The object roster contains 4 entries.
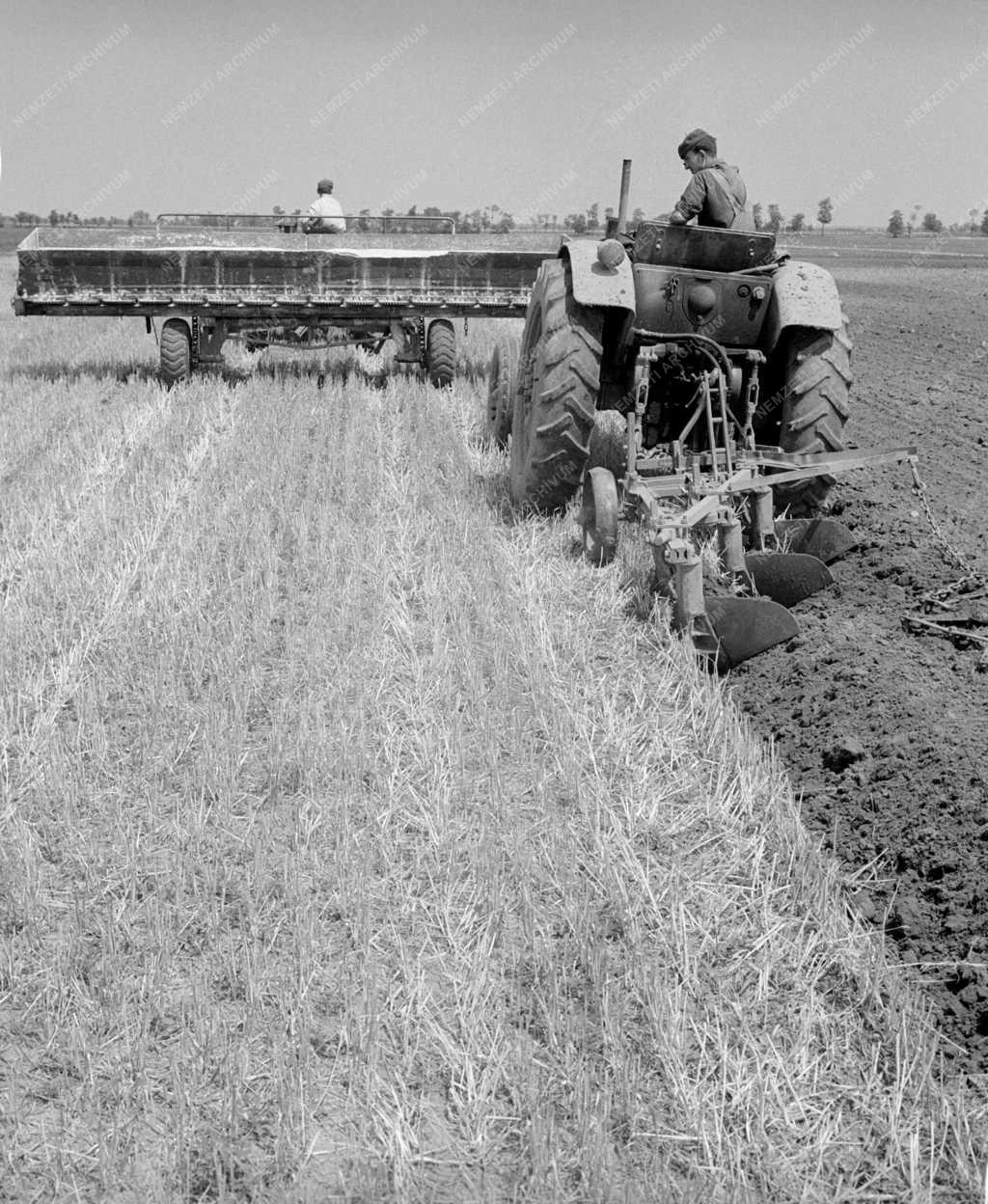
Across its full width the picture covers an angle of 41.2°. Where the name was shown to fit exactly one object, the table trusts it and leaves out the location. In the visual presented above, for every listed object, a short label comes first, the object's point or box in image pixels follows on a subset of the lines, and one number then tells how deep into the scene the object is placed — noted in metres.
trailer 11.31
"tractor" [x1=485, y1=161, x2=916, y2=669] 5.84
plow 5.17
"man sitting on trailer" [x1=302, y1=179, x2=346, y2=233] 12.81
